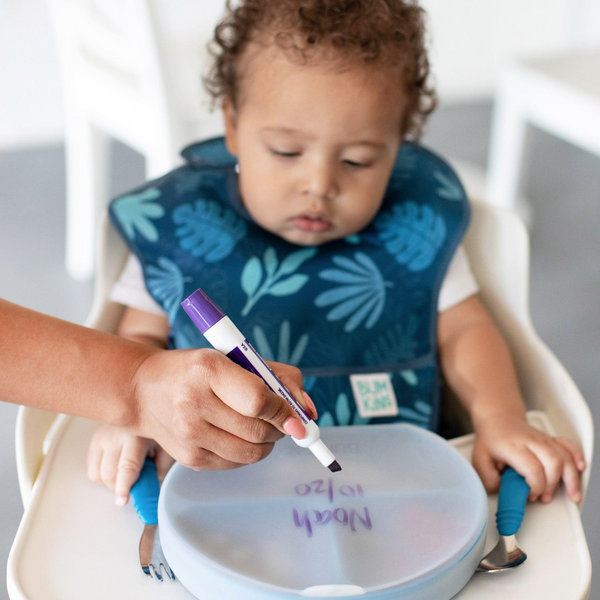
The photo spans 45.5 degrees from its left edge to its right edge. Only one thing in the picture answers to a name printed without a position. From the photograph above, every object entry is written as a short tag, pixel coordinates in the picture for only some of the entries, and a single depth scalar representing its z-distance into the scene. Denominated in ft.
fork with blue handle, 1.91
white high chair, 1.87
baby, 2.81
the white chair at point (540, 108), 5.75
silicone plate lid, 1.78
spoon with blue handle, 1.95
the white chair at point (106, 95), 5.00
